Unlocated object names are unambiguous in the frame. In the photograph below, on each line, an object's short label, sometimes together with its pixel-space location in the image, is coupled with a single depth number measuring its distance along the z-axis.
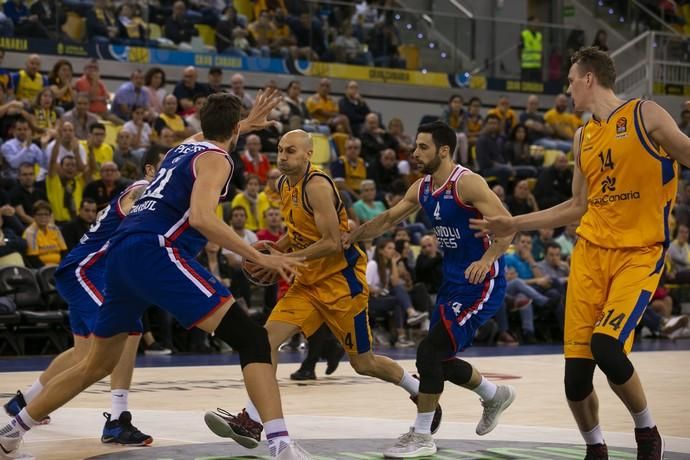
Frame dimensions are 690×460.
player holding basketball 7.70
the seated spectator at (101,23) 18.47
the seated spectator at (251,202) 15.35
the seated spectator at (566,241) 18.11
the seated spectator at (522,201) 18.41
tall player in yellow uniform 5.66
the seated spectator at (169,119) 16.23
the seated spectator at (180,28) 19.59
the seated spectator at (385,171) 18.44
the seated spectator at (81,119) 15.74
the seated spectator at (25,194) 14.07
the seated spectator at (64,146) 14.64
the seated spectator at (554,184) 19.34
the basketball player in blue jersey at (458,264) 7.18
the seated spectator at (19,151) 14.58
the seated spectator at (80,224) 13.65
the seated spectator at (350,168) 17.83
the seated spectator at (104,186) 13.94
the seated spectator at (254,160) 16.72
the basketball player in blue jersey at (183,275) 5.72
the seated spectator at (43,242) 13.73
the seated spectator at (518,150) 20.72
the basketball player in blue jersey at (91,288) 7.33
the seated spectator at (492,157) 19.48
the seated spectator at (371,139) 19.11
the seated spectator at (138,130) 15.79
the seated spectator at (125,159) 15.20
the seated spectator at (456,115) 20.78
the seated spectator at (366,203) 16.42
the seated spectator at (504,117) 20.54
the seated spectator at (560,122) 21.92
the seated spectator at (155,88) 17.14
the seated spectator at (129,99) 17.03
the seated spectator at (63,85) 16.20
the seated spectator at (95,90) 16.64
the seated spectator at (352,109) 19.69
